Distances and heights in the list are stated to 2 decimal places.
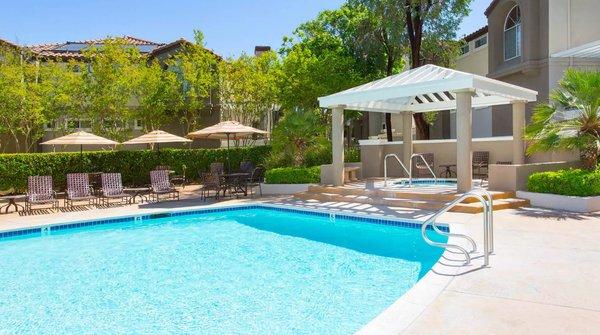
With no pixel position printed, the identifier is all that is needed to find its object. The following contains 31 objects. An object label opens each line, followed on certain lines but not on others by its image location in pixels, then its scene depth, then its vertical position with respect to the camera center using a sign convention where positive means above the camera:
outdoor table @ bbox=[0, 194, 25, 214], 14.77 -1.19
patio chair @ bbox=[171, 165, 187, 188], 21.31 -0.69
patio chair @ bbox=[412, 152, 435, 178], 18.90 -0.32
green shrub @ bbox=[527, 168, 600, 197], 11.80 -0.74
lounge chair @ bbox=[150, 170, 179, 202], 16.70 -0.80
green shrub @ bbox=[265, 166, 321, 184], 18.16 -0.61
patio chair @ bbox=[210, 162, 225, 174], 19.28 -0.28
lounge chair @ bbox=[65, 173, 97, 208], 15.61 -0.86
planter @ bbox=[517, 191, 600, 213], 11.61 -1.26
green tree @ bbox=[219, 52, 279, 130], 26.19 +4.53
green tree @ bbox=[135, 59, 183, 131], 25.43 +3.98
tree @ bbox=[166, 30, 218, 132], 26.25 +5.27
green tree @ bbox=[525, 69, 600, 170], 12.48 +0.93
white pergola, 12.91 +2.05
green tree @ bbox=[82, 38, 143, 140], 23.97 +4.19
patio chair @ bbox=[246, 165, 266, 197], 18.37 -0.60
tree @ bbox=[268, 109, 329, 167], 18.89 +0.98
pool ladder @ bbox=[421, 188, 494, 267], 6.87 -1.34
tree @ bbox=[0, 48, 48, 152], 22.03 +3.49
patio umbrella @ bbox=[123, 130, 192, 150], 18.16 +1.02
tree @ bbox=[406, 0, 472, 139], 21.64 +6.91
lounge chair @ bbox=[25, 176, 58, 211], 14.85 -0.93
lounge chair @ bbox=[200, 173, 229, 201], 17.17 -0.83
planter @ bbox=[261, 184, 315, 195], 18.22 -1.16
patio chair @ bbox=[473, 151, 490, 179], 18.08 -0.25
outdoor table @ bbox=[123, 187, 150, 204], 16.83 -1.19
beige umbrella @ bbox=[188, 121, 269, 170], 17.84 +1.25
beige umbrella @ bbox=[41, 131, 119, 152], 16.91 +0.96
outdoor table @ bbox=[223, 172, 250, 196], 17.47 -0.78
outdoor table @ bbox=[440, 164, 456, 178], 18.99 -0.55
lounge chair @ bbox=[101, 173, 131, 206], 16.21 -0.91
